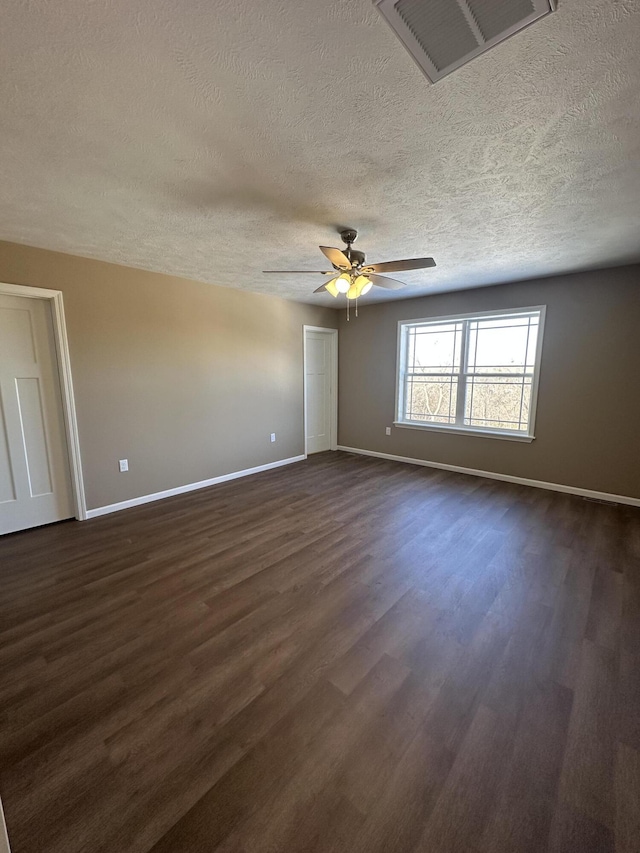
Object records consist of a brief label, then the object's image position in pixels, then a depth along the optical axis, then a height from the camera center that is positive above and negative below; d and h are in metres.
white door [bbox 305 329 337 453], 5.67 -0.21
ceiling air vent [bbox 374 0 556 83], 0.99 +1.09
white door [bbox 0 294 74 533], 2.89 -0.39
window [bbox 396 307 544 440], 4.19 +0.05
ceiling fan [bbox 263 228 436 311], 2.35 +0.79
